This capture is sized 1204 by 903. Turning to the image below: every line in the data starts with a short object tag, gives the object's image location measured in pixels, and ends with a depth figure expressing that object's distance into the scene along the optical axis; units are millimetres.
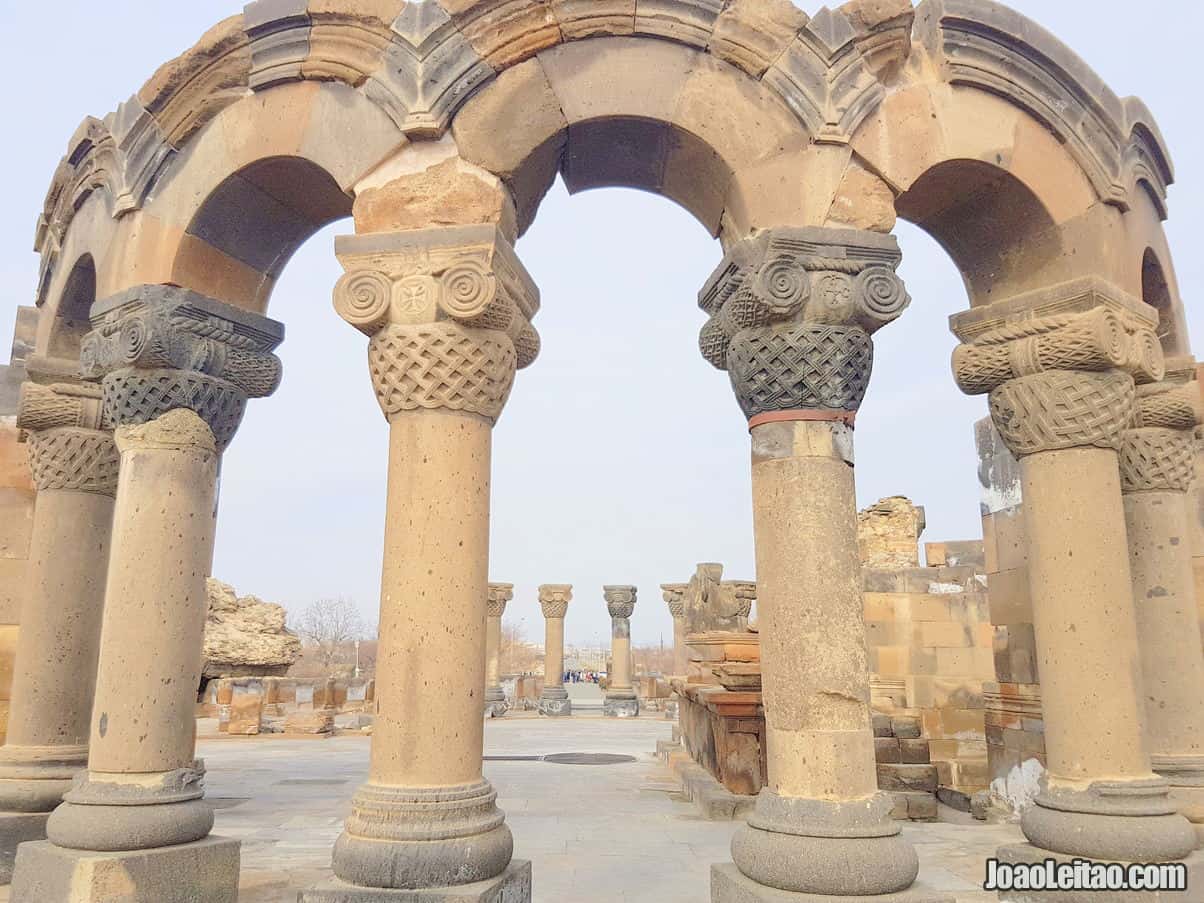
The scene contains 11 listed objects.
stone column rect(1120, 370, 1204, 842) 5039
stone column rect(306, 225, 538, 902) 3756
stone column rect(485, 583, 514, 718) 23016
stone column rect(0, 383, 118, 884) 5328
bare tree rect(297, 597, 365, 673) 70638
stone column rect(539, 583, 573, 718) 23453
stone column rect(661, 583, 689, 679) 27219
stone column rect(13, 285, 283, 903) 4277
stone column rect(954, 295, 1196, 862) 4336
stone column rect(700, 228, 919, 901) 3715
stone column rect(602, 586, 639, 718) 23016
